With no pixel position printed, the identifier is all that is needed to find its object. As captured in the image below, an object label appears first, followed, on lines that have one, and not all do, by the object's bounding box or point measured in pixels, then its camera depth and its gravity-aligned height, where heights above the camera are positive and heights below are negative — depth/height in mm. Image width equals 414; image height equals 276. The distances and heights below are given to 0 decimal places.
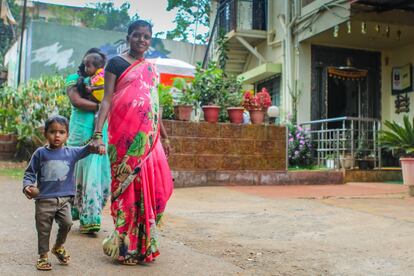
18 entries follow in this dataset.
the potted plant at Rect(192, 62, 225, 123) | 8773 +1382
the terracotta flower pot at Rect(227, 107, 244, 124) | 8289 +864
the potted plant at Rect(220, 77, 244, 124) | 8336 +1188
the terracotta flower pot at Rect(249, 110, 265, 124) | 8500 +855
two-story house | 11375 +2606
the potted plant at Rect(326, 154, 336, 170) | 9586 +110
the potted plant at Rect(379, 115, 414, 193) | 7035 +395
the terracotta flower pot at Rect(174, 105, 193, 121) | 7996 +854
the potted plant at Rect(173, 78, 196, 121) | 8031 +1126
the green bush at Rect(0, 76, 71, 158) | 10734 +1228
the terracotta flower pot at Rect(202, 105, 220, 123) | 8102 +869
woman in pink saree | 2998 +70
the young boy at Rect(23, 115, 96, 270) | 2707 -114
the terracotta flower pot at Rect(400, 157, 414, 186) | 7000 -43
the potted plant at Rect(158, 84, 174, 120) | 8289 +1014
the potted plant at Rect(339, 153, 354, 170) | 9188 +93
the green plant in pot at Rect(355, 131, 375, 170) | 9414 +202
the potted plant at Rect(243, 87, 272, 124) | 8492 +1042
